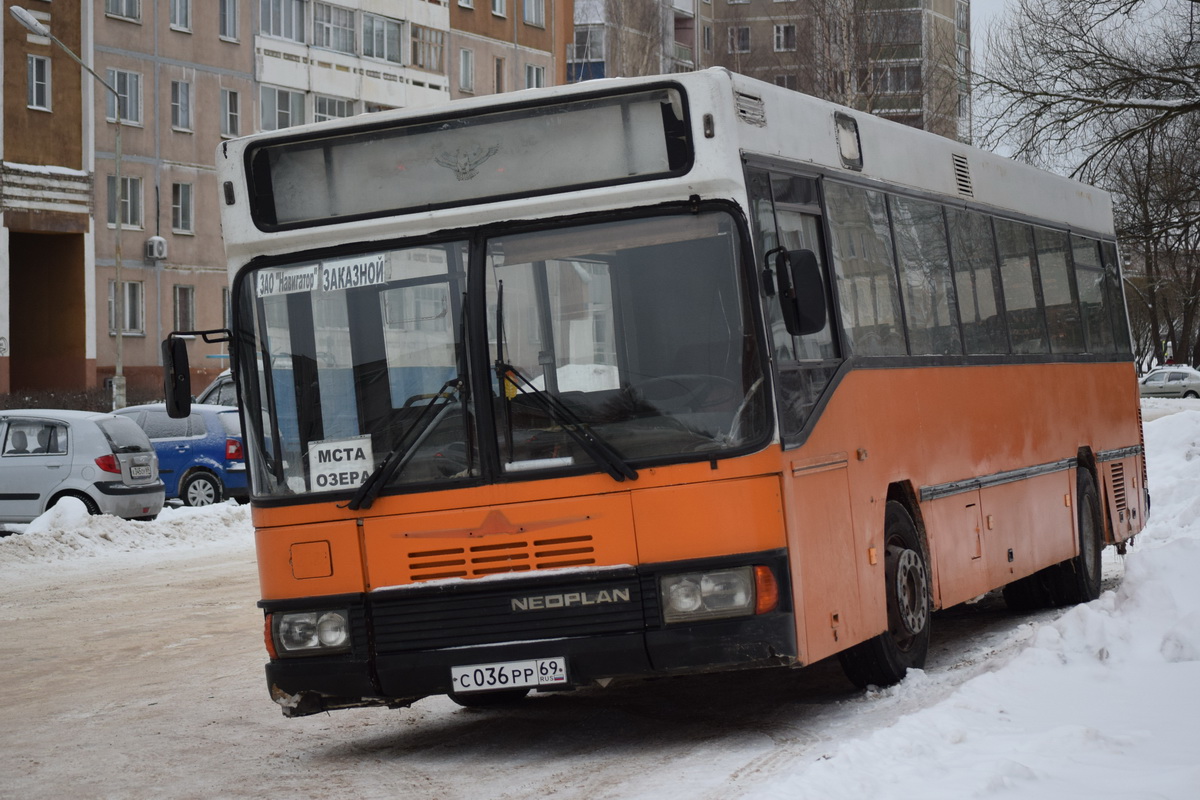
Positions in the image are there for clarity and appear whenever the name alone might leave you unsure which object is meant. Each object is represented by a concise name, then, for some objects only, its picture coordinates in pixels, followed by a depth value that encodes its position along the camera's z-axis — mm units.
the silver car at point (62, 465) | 23469
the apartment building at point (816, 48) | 50312
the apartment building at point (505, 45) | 68125
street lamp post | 41812
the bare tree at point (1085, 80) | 28547
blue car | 28391
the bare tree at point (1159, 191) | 29125
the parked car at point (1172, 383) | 76438
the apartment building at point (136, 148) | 51344
